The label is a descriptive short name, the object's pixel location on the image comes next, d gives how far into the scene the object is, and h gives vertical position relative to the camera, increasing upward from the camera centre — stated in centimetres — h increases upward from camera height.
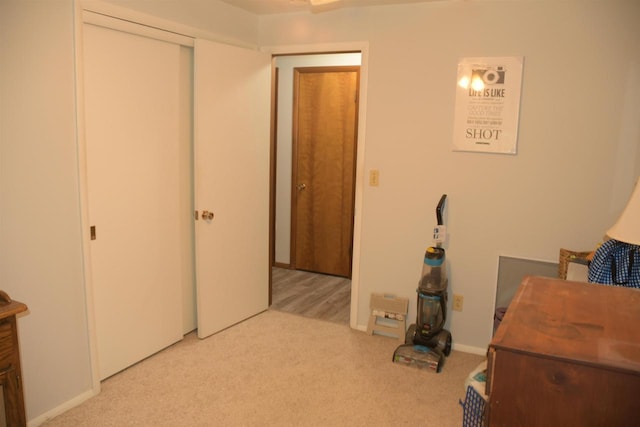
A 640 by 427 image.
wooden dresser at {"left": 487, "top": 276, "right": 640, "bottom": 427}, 104 -46
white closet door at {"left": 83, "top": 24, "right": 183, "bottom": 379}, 270 -27
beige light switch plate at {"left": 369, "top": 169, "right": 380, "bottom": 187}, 355 -17
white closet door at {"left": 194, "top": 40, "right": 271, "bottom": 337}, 331 -22
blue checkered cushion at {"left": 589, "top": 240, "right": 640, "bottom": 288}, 232 -49
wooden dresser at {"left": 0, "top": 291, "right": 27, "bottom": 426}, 173 -79
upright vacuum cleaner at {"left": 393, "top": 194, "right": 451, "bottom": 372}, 318 -106
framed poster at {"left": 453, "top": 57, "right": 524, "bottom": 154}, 309 +34
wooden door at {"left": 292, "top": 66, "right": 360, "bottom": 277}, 487 -14
